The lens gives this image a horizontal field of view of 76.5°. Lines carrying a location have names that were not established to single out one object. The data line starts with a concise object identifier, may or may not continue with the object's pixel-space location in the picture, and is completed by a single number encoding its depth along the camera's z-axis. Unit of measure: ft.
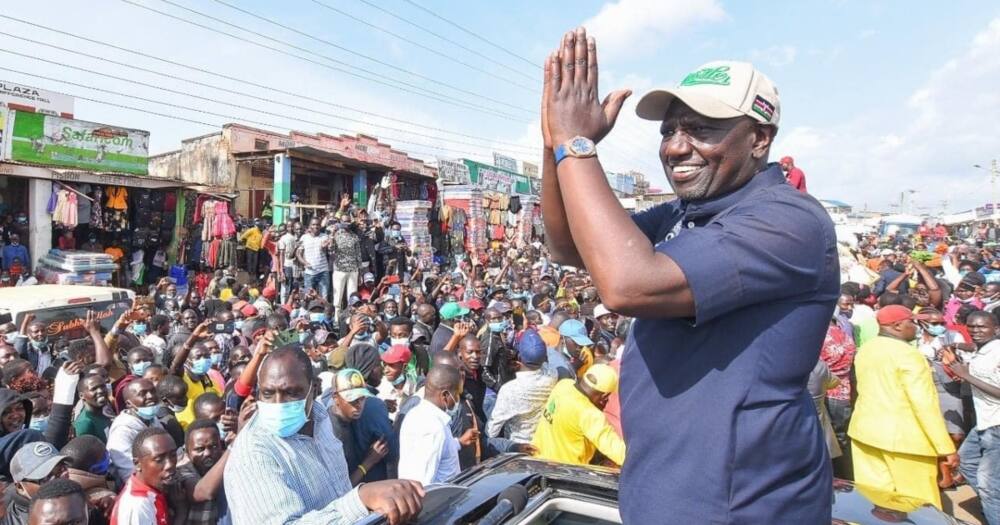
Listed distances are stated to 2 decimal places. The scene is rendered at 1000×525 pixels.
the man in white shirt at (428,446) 11.62
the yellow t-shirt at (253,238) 46.70
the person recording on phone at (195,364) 18.92
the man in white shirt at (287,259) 42.47
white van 23.98
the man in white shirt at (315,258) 41.27
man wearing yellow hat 12.63
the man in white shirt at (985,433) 14.78
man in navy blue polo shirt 3.49
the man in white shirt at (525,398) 15.79
